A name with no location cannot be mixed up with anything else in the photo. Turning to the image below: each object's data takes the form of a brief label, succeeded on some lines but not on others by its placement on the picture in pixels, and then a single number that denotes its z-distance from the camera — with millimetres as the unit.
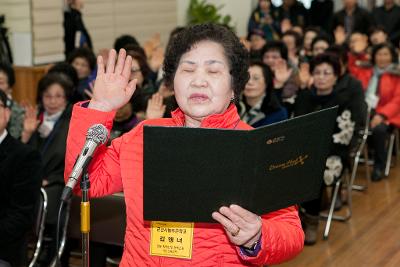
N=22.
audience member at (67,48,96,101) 6090
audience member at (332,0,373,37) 10273
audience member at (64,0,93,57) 7832
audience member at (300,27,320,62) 7910
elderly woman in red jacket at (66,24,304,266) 1742
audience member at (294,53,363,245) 4770
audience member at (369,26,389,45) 8695
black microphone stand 1748
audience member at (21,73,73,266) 3818
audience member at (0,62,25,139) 4699
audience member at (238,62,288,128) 4477
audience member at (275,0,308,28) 11664
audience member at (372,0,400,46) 10750
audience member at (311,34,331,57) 7367
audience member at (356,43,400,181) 6370
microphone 1696
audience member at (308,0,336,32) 11891
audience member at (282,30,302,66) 8156
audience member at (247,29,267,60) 8586
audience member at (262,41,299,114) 5790
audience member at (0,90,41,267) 3041
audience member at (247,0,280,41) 10553
